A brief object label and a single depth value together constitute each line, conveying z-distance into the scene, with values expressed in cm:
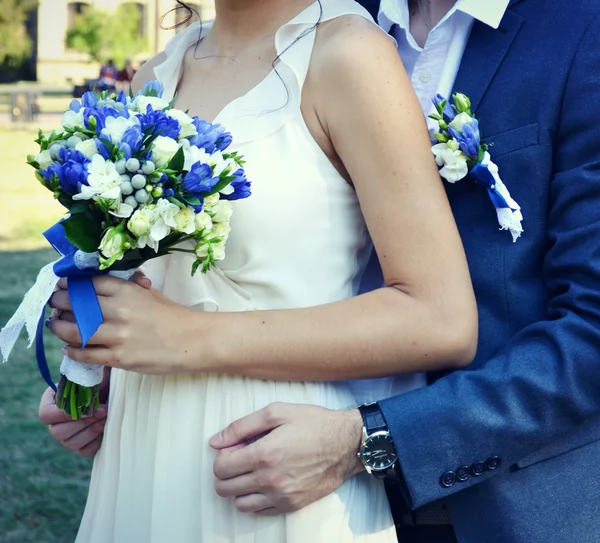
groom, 224
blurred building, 4766
